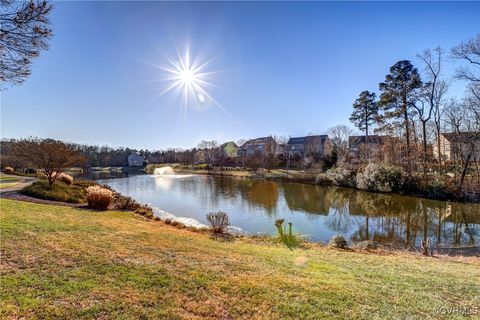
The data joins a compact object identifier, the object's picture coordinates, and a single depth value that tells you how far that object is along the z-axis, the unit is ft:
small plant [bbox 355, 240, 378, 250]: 33.91
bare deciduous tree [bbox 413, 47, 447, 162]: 83.30
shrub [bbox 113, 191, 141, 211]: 50.04
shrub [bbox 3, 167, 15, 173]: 97.50
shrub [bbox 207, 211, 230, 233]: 38.48
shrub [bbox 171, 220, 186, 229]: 40.75
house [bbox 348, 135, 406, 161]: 101.19
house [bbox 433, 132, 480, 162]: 72.38
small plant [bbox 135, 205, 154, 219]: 46.55
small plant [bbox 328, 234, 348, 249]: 33.63
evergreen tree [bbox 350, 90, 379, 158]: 127.99
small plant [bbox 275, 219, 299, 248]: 33.57
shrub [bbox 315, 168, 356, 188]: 101.65
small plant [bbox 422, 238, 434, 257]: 31.17
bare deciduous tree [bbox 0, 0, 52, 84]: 13.28
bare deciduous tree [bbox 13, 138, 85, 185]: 58.03
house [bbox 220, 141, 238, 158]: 262.67
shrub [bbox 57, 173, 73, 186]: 66.49
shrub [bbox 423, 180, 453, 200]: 73.51
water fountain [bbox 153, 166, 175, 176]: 191.74
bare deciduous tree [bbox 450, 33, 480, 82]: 57.74
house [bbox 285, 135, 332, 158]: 174.11
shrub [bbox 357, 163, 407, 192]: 83.15
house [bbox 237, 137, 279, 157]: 194.12
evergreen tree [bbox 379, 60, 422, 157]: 89.45
